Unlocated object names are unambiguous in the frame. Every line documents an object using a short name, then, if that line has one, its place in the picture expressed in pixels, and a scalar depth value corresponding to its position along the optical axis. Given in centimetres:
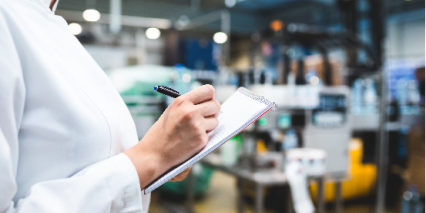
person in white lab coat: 51
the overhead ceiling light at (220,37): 438
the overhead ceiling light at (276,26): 333
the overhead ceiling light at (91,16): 392
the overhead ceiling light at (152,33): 426
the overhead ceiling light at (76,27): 384
